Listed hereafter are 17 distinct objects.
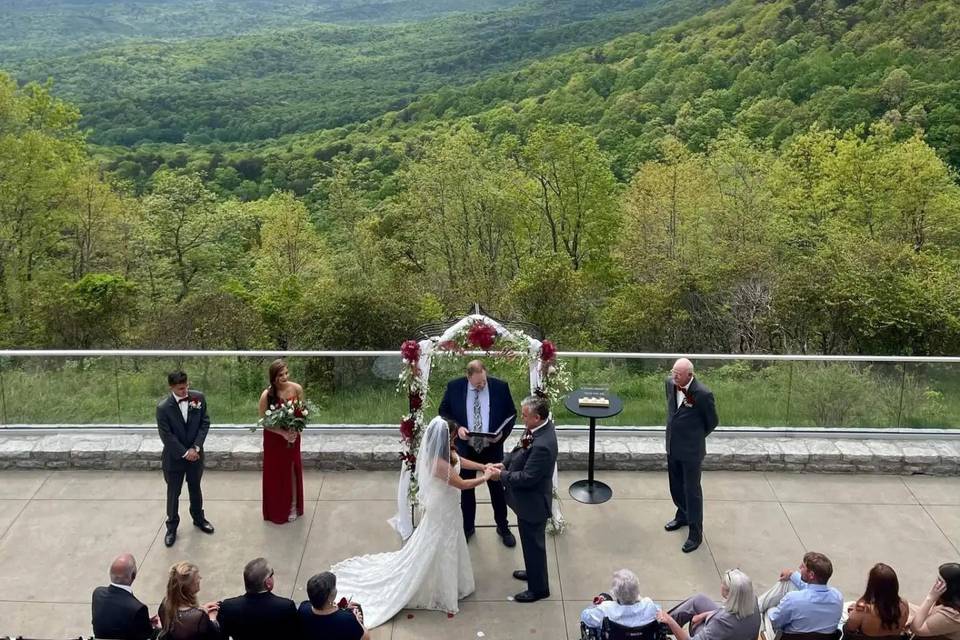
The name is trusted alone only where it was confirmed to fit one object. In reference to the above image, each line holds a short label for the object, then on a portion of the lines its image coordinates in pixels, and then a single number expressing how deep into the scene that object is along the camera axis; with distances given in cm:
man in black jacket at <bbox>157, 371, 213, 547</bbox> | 760
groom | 644
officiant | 767
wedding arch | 802
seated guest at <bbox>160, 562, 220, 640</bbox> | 502
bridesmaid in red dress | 798
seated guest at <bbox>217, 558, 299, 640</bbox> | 514
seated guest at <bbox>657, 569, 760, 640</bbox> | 510
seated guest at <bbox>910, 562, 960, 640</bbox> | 511
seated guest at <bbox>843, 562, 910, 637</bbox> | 508
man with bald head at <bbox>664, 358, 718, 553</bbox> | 750
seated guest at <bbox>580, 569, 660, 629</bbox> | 525
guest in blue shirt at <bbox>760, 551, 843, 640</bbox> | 530
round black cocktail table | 840
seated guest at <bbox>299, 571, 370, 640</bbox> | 507
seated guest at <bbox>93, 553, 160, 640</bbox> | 531
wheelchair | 525
